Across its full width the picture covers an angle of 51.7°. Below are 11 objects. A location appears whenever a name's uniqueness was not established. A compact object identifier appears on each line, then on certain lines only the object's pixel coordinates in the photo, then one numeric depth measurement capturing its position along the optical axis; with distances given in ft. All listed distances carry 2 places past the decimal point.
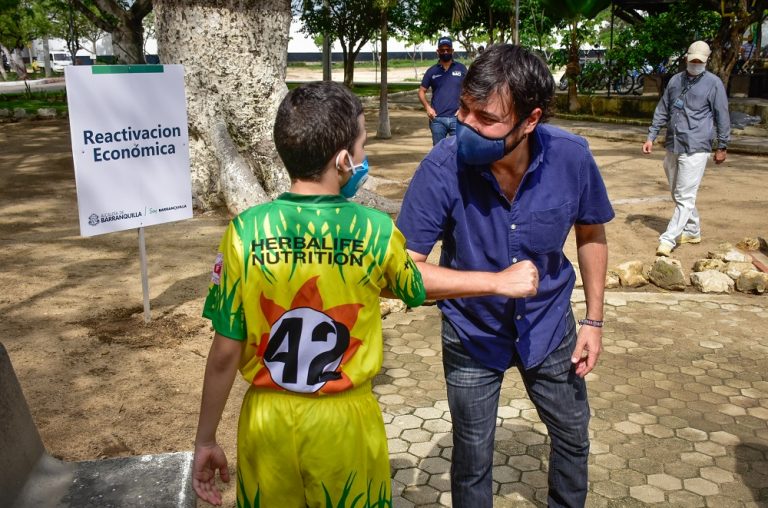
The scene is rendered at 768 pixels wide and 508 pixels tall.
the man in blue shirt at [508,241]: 7.95
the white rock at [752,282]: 20.89
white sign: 16.02
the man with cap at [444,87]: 33.73
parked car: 226.81
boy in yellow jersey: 6.23
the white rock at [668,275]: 21.42
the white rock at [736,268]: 21.64
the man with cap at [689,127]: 23.66
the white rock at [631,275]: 21.66
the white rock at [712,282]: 21.12
